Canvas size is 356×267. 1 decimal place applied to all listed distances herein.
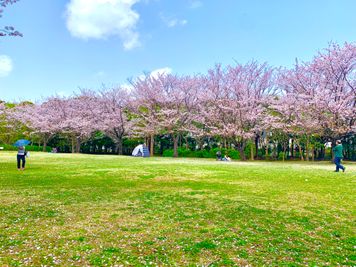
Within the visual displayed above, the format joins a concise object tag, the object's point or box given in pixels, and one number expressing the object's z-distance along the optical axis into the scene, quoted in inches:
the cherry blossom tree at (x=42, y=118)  1713.8
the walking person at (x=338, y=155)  639.8
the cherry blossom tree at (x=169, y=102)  1373.0
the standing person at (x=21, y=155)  619.8
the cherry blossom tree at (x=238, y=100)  1191.6
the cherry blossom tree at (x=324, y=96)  1015.0
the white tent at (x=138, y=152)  1348.4
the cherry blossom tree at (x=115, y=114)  1588.3
